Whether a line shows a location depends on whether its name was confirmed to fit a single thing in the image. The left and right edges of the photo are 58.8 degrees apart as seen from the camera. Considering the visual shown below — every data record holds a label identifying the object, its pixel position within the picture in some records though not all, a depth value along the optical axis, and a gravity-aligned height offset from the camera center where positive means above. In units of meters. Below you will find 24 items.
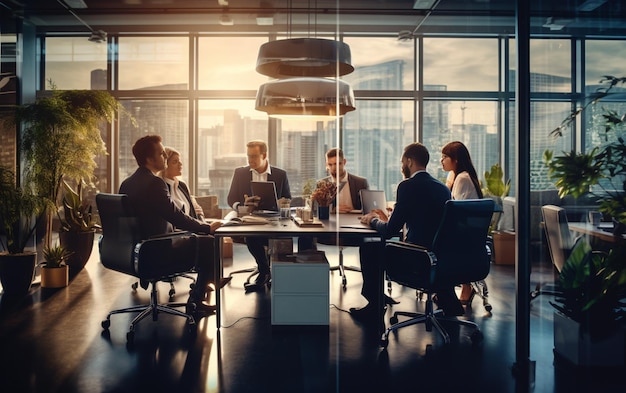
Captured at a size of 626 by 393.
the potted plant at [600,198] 3.04 -0.01
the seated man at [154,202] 3.91 -0.04
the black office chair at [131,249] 3.80 -0.37
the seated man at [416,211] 3.72 -0.10
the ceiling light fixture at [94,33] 8.16 +2.67
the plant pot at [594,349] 3.18 -0.88
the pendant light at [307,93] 4.15 +0.78
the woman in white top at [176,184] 4.91 +0.11
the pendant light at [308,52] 3.69 +0.97
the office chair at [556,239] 3.50 -0.30
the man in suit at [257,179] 5.73 +0.19
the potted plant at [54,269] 5.49 -0.73
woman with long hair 4.62 +0.18
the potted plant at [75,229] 6.13 -0.36
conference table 3.87 -0.24
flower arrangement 4.79 +0.03
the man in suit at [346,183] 5.75 +0.14
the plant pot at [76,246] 6.14 -0.55
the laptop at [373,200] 4.82 -0.03
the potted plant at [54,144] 5.40 +0.53
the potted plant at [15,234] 5.04 -0.36
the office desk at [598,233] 3.10 -0.21
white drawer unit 3.94 -0.69
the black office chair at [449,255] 3.54 -0.39
